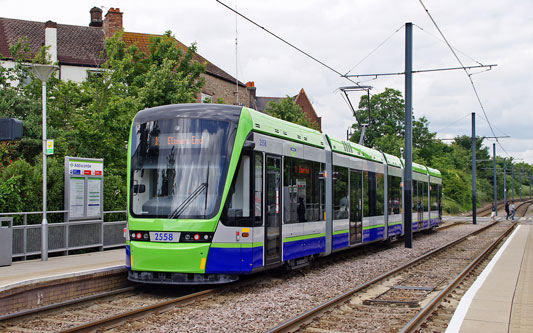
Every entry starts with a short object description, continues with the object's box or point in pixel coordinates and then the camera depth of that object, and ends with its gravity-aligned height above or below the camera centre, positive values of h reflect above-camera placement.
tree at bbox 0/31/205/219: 14.76 +3.11
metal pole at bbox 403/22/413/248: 21.42 +2.44
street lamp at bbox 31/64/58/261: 13.31 +1.00
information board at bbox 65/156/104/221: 14.80 +0.27
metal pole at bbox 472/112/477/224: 45.78 +4.56
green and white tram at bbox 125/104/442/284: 10.38 +0.06
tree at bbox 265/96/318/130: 47.35 +6.91
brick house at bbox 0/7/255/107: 36.91 +9.95
